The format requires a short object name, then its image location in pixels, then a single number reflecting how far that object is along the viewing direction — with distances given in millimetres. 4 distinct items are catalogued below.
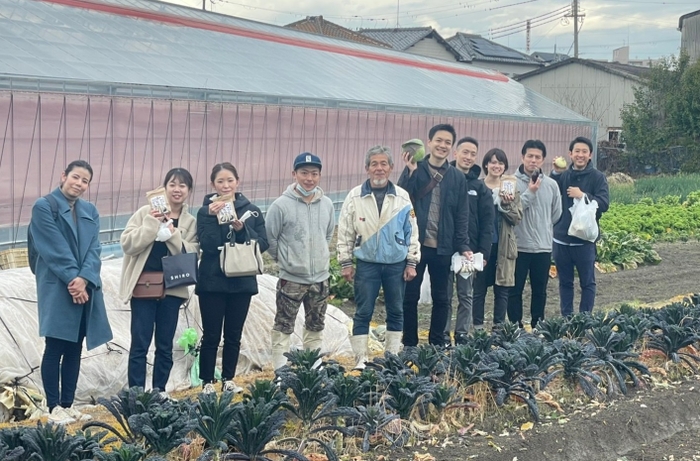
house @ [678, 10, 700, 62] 42906
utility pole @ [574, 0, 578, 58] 49344
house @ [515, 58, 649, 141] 39688
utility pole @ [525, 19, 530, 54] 88312
